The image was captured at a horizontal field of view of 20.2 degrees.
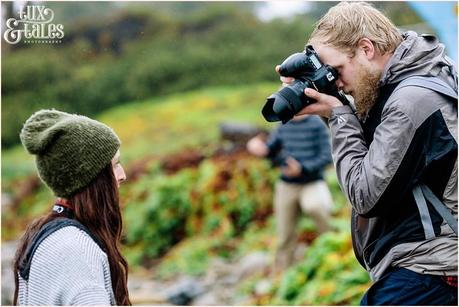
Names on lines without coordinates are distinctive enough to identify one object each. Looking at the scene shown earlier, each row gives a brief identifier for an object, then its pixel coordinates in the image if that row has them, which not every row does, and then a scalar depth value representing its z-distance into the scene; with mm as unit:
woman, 4168
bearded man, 4264
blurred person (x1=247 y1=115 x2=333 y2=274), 11283
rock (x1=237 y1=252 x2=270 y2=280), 13183
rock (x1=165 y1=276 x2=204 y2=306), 12341
